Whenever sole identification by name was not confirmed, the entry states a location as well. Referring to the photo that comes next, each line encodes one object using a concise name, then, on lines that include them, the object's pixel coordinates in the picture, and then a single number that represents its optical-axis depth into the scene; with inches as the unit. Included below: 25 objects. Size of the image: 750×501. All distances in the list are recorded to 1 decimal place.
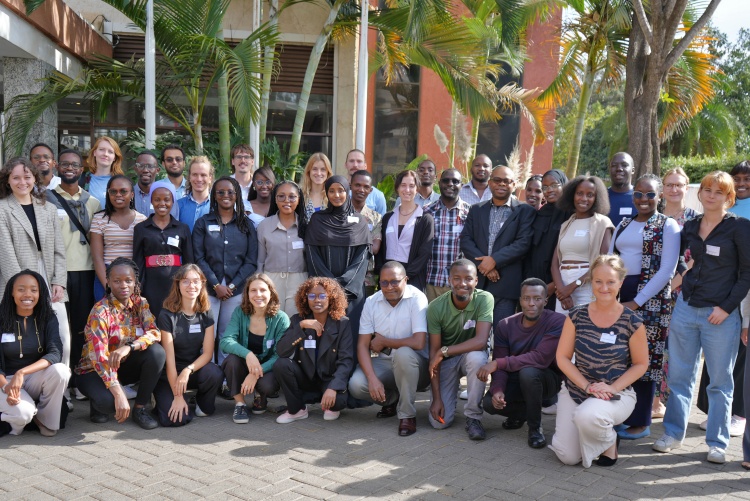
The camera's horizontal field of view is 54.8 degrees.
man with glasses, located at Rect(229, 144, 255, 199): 294.8
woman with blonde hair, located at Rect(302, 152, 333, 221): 272.4
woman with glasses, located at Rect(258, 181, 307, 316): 259.8
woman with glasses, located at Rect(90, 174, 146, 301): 249.1
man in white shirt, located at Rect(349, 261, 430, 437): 225.6
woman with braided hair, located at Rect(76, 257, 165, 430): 221.1
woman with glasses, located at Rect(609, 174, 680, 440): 214.7
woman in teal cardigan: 233.1
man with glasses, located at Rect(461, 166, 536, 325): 253.0
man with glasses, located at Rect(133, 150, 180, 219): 276.4
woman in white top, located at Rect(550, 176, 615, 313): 235.6
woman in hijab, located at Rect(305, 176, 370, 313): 253.3
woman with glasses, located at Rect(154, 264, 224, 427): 230.4
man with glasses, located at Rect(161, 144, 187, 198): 282.4
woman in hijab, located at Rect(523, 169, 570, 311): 252.4
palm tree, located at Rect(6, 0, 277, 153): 342.3
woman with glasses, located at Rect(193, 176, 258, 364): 255.8
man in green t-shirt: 221.5
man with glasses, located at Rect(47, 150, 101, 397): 251.4
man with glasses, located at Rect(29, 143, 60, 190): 253.9
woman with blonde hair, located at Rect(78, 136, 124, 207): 278.2
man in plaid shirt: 267.1
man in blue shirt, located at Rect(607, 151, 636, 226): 251.6
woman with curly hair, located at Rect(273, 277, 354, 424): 231.1
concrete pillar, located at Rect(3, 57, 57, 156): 433.4
